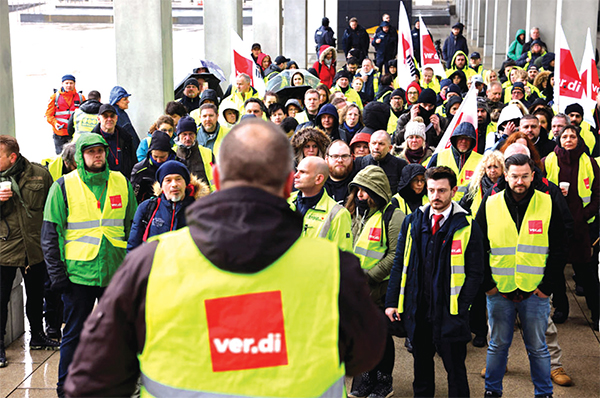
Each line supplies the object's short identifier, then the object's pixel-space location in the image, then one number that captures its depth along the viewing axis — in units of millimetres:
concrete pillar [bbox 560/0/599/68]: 16938
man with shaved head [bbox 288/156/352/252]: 5793
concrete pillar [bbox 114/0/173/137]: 12039
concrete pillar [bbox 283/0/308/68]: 27375
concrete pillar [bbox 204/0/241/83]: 19078
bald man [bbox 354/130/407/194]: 7613
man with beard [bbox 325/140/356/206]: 6988
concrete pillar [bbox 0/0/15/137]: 7902
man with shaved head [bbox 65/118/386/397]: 2305
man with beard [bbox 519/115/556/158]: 8602
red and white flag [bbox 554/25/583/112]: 10633
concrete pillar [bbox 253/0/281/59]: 24016
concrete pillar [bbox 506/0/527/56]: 29250
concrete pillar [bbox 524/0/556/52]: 23719
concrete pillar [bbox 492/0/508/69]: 31969
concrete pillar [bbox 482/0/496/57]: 37812
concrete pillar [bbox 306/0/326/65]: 33500
